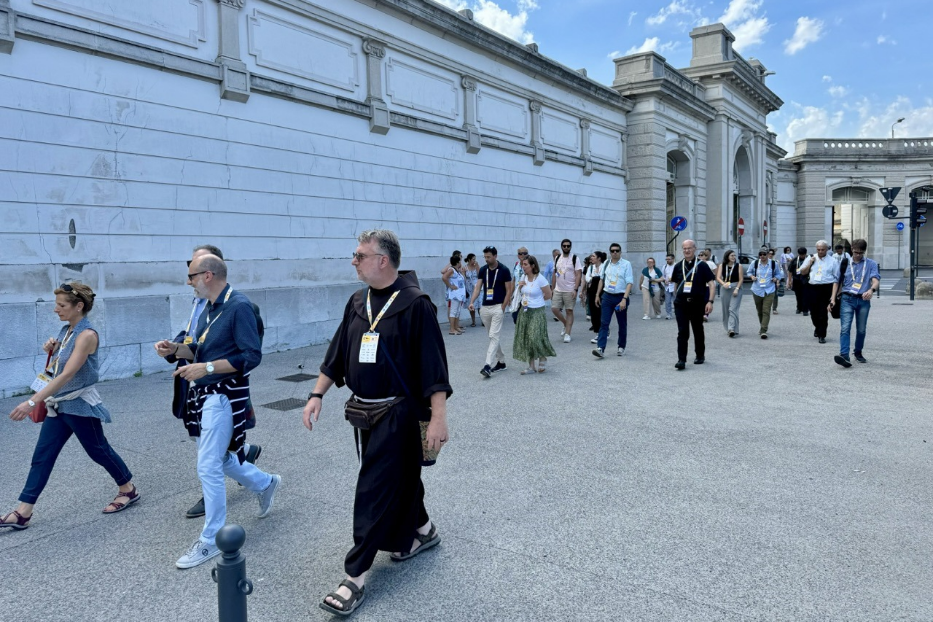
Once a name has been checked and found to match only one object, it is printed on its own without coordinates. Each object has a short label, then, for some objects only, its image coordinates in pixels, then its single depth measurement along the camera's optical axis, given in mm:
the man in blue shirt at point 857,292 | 9172
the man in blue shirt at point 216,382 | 3750
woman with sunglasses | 4121
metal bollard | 2336
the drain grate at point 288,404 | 7398
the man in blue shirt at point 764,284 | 12445
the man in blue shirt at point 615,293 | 10273
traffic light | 19988
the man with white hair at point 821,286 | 11734
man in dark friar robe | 3252
